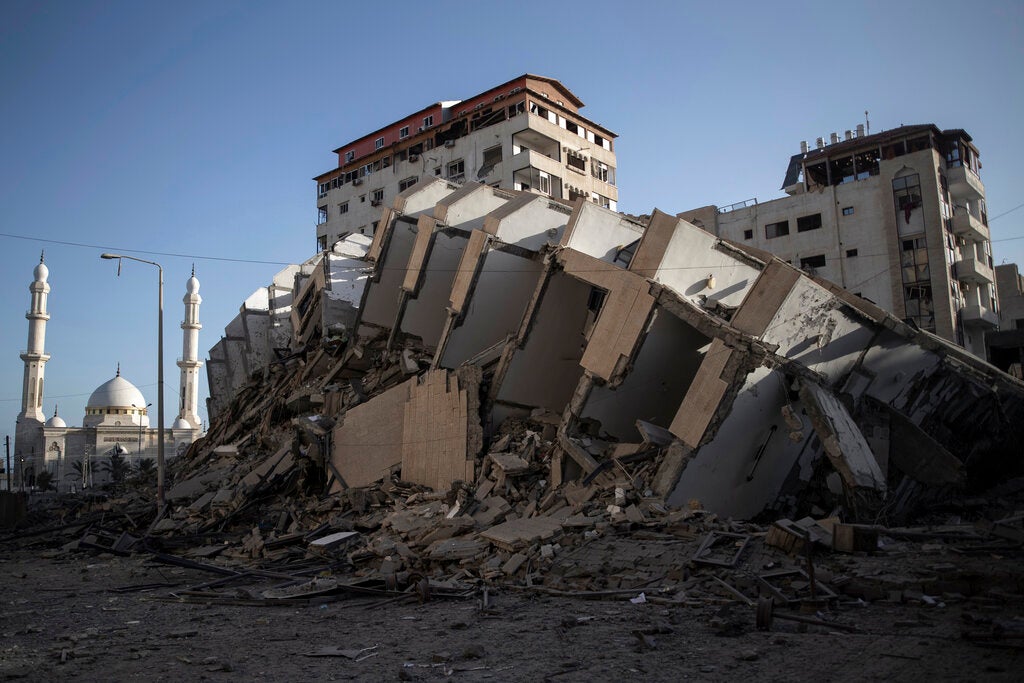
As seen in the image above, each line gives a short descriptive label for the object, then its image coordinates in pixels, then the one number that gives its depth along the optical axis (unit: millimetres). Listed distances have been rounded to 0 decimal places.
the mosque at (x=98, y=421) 55906
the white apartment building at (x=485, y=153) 40125
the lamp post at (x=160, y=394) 16453
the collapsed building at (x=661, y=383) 11266
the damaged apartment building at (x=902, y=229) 30859
